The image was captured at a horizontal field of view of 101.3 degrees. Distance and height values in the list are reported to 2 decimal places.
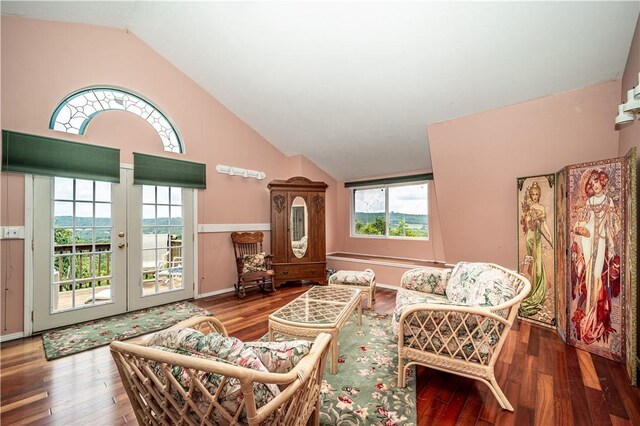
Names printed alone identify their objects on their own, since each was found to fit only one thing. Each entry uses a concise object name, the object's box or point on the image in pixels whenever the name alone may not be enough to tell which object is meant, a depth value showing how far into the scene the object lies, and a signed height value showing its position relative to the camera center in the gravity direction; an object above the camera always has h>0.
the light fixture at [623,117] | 1.72 +0.64
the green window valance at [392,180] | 4.82 +0.68
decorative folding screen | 1.94 -0.39
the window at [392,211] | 5.02 +0.07
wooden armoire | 4.55 -0.27
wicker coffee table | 1.98 -0.84
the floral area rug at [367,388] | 1.56 -1.21
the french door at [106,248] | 2.79 -0.38
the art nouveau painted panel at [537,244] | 2.84 -0.36
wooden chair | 4.07 -0.78
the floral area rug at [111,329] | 2.45 -1.22
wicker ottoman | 3.30 -0.85
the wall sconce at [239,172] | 4.20 +0.74
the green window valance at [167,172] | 3.40 +0.62
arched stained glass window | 2.94 +1.33
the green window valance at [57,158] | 2.57 +0.64
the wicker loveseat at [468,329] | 1.62 -0.76
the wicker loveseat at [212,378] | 0.83 -0.57
